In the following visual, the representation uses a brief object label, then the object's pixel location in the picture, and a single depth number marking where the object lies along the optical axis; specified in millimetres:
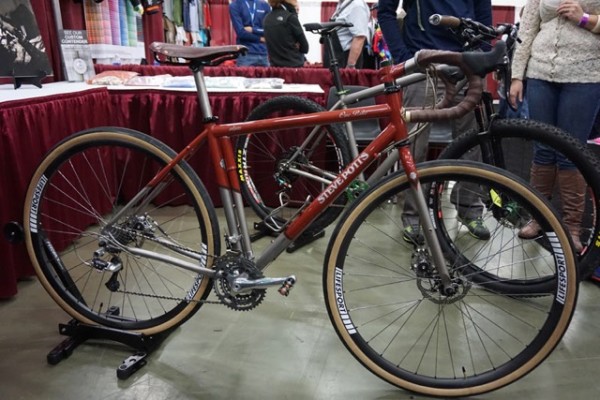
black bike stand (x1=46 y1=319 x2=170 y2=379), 1512
